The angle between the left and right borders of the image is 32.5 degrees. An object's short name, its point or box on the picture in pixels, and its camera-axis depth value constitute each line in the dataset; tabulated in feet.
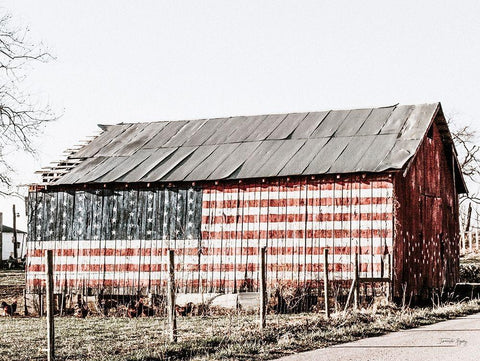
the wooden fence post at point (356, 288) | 66.03
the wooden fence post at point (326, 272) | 60.69
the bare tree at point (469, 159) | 210.79
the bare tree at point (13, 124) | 107.96
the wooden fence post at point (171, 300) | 47.14
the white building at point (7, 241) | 291.09
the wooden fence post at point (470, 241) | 148.58
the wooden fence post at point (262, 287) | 52.96
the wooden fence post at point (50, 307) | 39.19
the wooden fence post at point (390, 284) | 76.79
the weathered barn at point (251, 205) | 80.23
